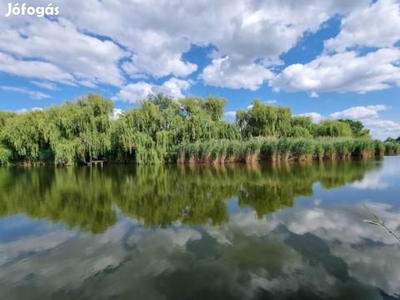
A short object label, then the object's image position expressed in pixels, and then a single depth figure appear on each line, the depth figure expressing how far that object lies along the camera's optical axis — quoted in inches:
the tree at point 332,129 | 1417.3
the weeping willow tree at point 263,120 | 1197.7
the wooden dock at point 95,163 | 1042.9
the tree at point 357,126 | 2431.7
